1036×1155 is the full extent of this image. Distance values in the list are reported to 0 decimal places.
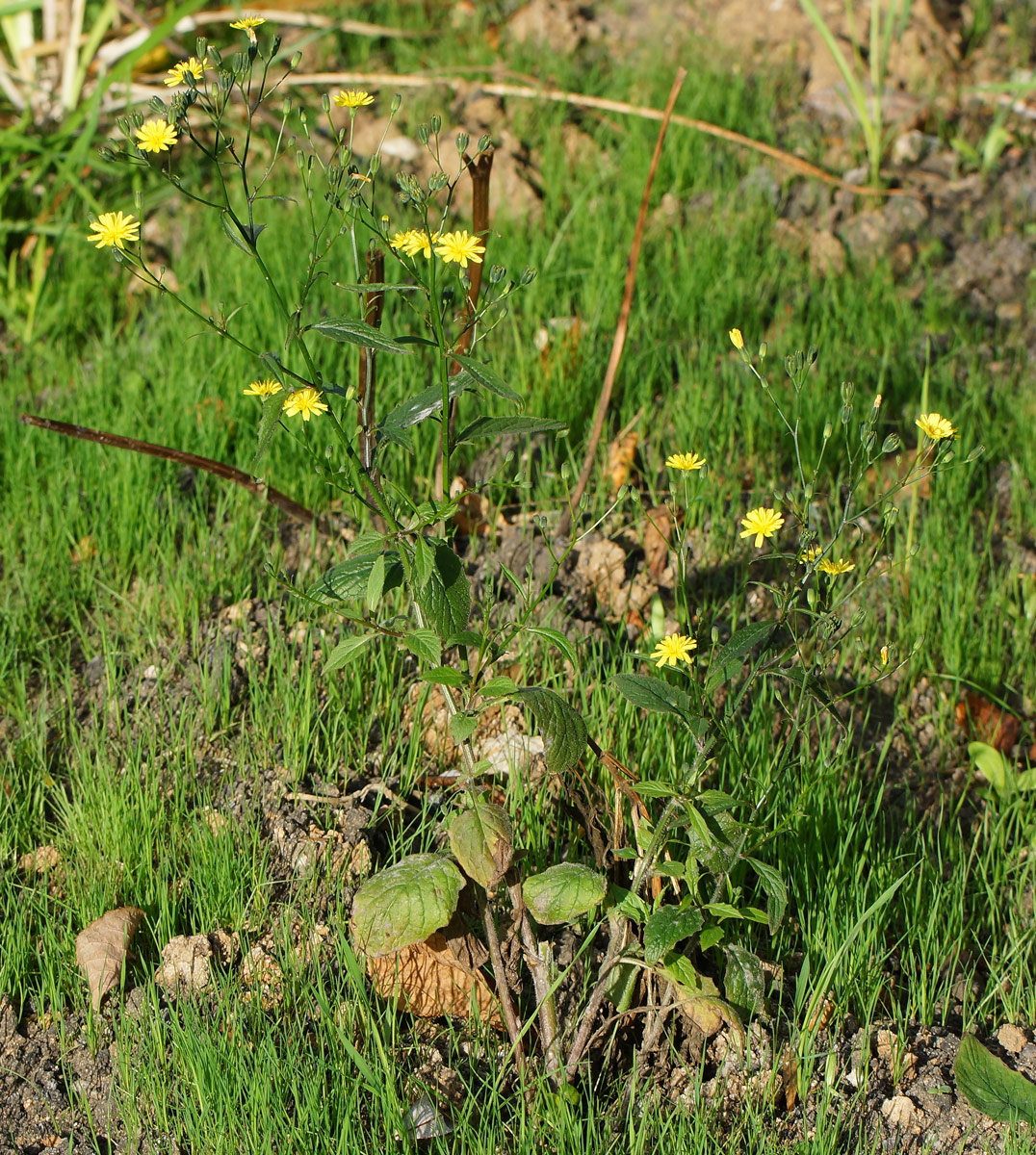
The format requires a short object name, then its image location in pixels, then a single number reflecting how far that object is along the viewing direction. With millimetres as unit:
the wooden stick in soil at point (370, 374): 1777
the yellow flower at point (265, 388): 1790
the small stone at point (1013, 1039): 1818
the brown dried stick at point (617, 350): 1928
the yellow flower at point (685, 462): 1791
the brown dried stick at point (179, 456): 1884
